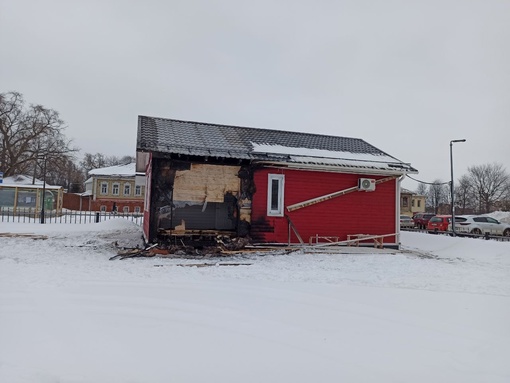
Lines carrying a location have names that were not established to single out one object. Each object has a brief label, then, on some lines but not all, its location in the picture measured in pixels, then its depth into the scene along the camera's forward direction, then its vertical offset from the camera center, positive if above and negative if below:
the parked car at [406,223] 33.40 -0.62
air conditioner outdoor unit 11.98 +1.02
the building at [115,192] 41.88 +1.91
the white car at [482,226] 24.28 -0.54
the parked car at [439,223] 25.84 -0.40
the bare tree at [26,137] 41.75 +8.06
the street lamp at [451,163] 19.55 +3.07
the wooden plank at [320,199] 11.62 +0.48
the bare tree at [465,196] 71.62 +4.34
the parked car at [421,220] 32.34 -0.30
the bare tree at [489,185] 65.94 +6.11
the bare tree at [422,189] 86.94 +6.48
